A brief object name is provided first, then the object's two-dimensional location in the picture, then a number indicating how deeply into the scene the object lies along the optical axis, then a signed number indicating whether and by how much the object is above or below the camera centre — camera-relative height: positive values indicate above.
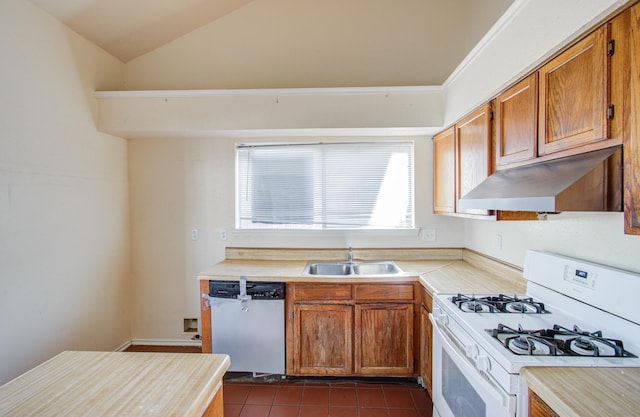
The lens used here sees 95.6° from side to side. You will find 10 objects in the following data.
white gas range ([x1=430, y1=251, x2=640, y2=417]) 1.04 -0.55
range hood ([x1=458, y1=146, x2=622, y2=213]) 0.96 +0.06
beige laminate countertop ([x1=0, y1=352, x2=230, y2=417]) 0.79 -0.56
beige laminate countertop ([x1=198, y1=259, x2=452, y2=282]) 2.24 -0.56
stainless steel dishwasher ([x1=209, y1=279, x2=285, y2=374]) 2.26 -0.94
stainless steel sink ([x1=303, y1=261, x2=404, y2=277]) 2.68 -0.60
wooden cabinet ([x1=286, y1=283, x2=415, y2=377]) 2.23 -0.98
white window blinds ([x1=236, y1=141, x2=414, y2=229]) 2.83 +0.19
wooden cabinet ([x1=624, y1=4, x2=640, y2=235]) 0.88 +0.20
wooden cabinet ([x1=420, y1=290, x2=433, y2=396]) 2.03 -1.00
